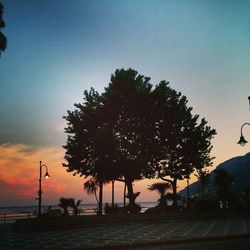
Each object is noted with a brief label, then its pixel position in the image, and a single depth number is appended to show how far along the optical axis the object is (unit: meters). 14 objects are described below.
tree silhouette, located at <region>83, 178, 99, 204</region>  38.92
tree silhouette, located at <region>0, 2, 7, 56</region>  18.07
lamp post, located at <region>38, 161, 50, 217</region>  30.67
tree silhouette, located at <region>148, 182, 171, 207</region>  39.07
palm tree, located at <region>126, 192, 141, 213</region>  35.92
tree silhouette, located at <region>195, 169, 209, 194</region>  53.27
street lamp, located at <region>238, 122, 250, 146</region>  19.33
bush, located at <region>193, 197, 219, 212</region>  34.46
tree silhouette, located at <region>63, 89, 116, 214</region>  34.69
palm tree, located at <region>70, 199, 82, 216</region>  35.32
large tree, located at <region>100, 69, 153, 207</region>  34.64
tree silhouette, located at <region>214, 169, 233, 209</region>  49.66
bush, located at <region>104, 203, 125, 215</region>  35.03
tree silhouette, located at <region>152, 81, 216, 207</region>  35.83
